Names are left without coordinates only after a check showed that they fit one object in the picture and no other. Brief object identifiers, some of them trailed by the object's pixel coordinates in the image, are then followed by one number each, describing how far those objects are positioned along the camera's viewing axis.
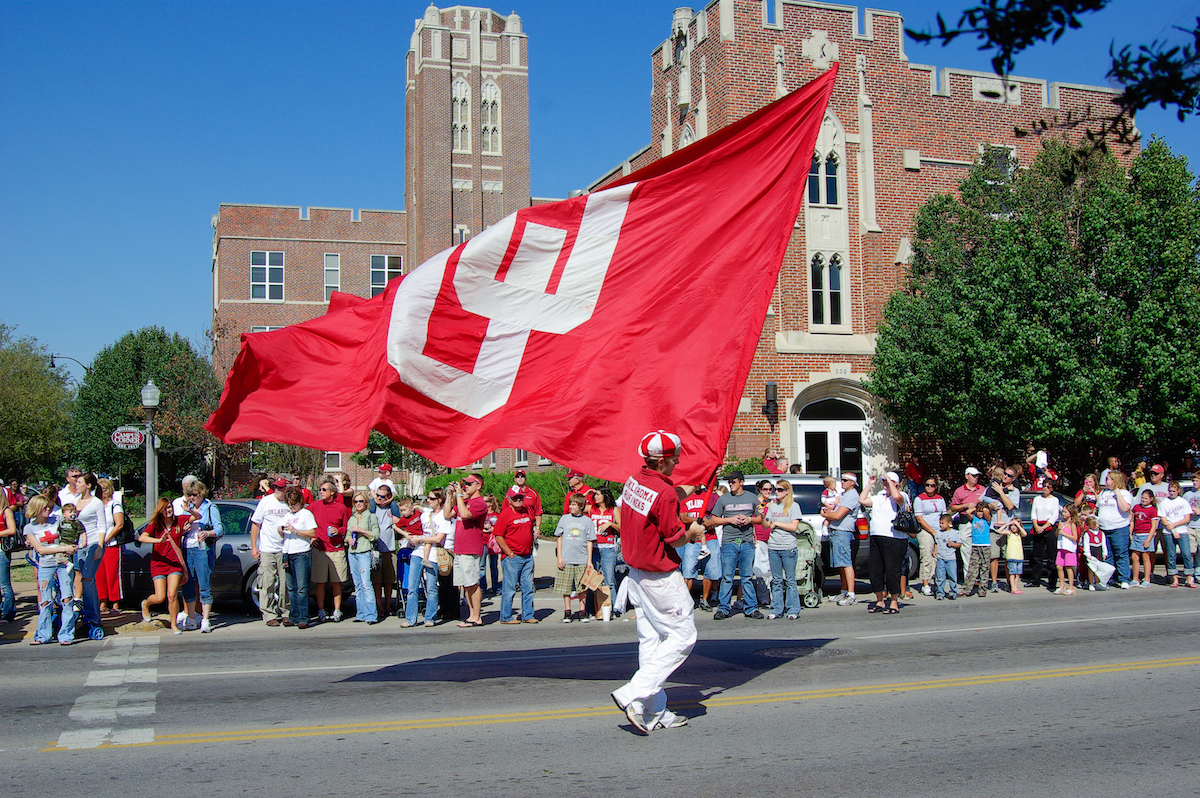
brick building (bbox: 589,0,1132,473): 23.67
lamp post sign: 19.52
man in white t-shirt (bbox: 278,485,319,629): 13.05
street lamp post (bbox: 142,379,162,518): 19.10
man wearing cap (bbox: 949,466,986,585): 15.25
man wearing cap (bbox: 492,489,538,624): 13.06
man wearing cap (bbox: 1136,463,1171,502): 16.98
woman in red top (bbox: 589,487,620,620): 13.39
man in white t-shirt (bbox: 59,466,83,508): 12.41
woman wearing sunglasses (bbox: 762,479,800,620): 12.87
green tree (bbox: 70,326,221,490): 46.88
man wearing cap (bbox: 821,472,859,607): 14.07
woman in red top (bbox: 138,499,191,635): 12.58
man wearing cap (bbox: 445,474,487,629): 13.03
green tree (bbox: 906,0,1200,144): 4.23
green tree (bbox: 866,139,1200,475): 19.02
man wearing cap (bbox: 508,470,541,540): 13.52
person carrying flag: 6.73
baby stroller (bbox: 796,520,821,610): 13.73
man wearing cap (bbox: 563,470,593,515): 13.52
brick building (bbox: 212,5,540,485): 46.59
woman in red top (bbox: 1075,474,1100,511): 16.41
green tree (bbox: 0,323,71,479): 42.53
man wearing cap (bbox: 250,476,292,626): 13.23
